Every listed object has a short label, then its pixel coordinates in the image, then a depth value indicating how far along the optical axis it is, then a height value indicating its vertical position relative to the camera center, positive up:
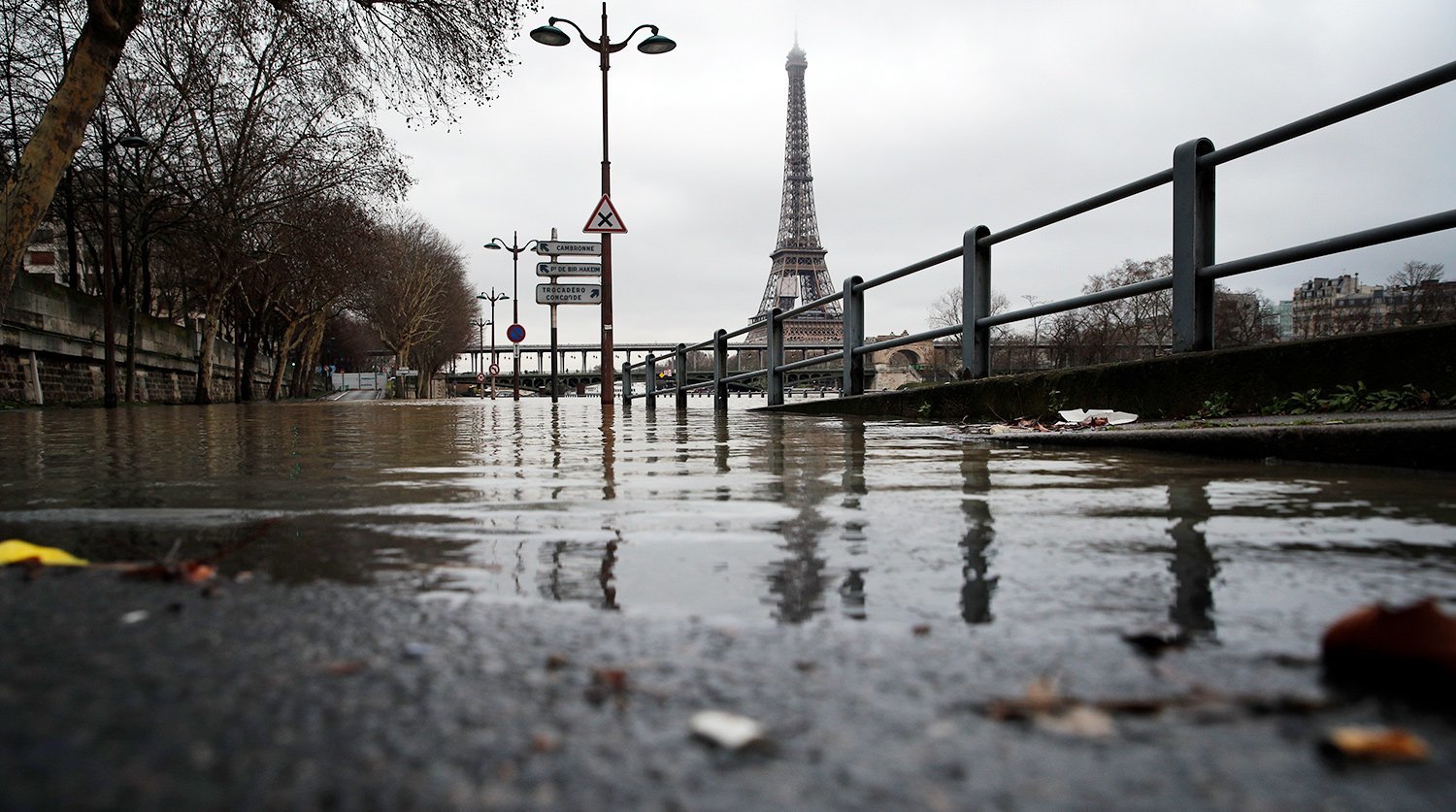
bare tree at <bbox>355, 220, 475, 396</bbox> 48.06 +6.14
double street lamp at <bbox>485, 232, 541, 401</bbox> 46.13 +7.20
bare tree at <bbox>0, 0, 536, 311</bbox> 12.20 +4.89
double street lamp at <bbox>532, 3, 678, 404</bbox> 18.45 +7.21
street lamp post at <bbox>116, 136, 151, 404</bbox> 21.72 +3.93
